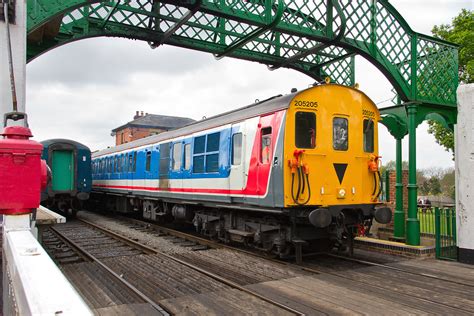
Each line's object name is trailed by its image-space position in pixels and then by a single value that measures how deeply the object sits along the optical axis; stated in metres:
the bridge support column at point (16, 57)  5.68
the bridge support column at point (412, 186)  9.44
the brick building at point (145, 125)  57.08
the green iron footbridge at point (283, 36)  8.98
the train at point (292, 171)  7.58
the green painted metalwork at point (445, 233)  8.85
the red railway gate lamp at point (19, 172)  3.28
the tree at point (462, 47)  21.97
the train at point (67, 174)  15.69
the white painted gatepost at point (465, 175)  8.30
